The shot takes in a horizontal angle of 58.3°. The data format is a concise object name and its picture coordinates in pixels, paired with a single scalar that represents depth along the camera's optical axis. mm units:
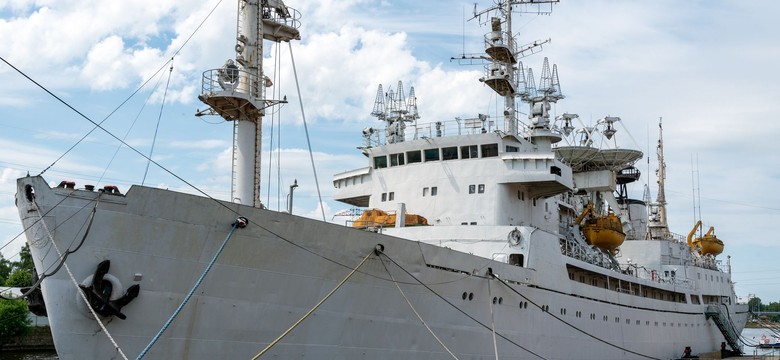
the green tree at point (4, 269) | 57938
